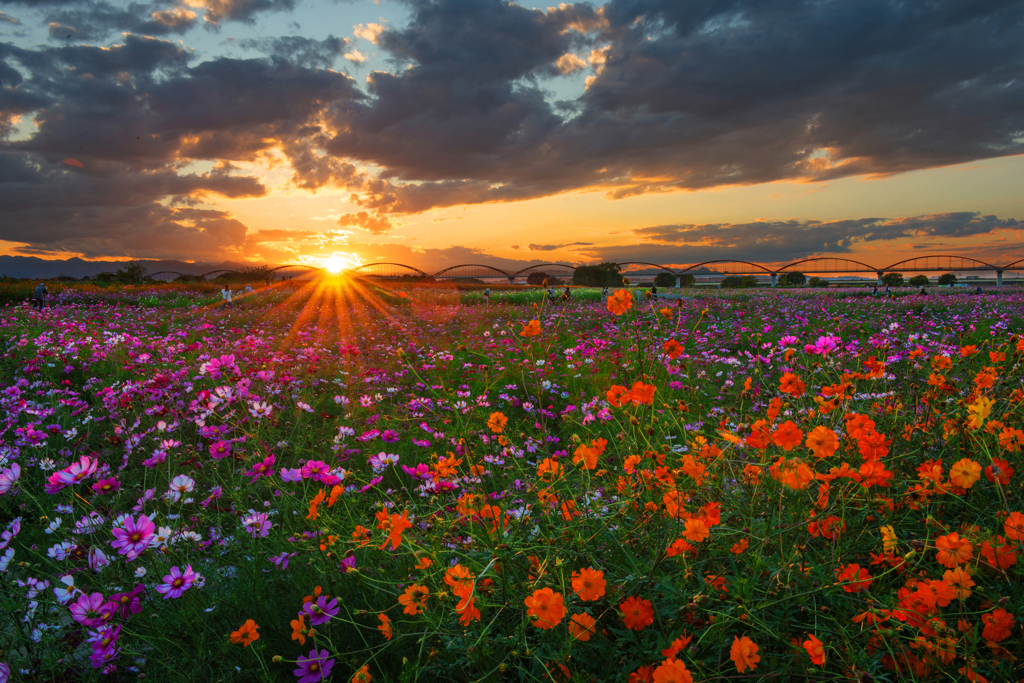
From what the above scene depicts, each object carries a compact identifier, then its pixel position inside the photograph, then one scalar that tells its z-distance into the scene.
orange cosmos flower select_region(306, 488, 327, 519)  1.48
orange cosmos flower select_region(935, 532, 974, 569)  1.20
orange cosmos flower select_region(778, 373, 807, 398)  2.01
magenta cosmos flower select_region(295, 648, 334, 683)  1.25
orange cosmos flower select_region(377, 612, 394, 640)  1.27
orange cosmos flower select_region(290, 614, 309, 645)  1.23
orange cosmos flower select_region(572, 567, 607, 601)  1.18
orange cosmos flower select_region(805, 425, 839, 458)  1.39
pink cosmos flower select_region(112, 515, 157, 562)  1.41
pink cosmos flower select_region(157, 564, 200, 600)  1.42
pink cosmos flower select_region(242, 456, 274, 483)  1.78
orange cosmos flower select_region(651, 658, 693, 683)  1.03
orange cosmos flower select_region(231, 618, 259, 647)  1.23
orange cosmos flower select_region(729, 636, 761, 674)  1.06
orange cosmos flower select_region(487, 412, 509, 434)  1.85
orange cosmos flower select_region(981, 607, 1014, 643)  1.15
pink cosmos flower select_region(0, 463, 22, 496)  1.63
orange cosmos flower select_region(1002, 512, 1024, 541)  1.27
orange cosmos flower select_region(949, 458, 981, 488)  1.41
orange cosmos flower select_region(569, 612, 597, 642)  1.17
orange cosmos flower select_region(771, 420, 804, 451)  1.46
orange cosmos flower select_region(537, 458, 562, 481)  1.68
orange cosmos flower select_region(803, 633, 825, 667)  1.07
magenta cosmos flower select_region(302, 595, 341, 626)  1.23
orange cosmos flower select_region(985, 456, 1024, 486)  1.49
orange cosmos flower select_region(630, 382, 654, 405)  1.67
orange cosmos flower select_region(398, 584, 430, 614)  1.22
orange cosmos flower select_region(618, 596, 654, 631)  1.21
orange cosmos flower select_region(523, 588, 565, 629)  1.11
